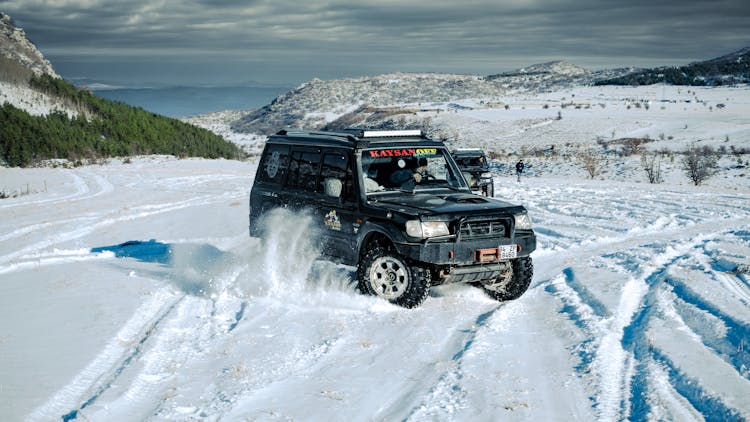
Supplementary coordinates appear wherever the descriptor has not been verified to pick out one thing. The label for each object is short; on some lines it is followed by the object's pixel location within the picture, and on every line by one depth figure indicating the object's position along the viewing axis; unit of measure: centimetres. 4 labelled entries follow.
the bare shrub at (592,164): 3217
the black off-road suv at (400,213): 770
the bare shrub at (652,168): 2952
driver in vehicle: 900
